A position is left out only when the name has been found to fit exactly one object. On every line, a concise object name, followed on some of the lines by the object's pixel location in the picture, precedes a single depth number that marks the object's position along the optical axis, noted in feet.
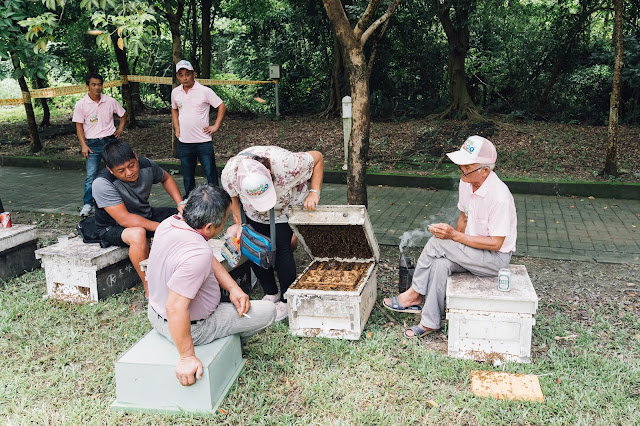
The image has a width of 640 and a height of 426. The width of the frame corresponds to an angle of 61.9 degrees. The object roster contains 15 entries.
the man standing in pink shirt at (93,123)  24.39
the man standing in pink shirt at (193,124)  23.47
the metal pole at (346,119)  30.94
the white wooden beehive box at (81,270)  15.66
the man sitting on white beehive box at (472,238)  12.43
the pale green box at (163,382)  10.43
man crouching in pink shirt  10.00
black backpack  16.60
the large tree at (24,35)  15.23
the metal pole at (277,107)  49.96
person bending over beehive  12.64
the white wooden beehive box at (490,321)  11.69
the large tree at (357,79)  16.96
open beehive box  13.07
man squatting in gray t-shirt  15.35
